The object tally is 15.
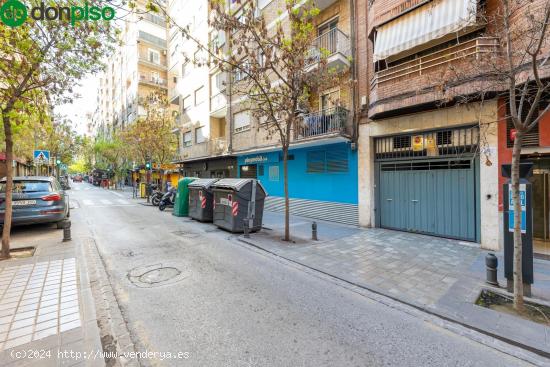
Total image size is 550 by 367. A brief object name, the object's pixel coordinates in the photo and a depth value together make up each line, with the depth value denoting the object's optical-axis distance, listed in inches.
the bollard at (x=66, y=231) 270.8
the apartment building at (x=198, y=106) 714.8
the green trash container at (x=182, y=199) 478.6
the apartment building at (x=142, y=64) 1357.0
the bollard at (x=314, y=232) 305.6
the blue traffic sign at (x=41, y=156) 479.1
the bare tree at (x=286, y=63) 254.3
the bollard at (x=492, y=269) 174.2
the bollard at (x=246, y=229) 308.9
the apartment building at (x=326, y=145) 394.0
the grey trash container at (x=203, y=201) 414.9
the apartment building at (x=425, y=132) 262.8
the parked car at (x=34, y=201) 287.0
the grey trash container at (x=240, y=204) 328.5
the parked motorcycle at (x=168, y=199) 571.6
